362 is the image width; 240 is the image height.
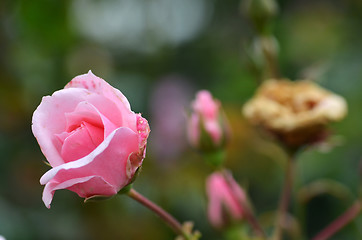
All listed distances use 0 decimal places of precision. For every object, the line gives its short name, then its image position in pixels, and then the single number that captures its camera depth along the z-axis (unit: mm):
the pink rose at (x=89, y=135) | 675
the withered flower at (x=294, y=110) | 837
